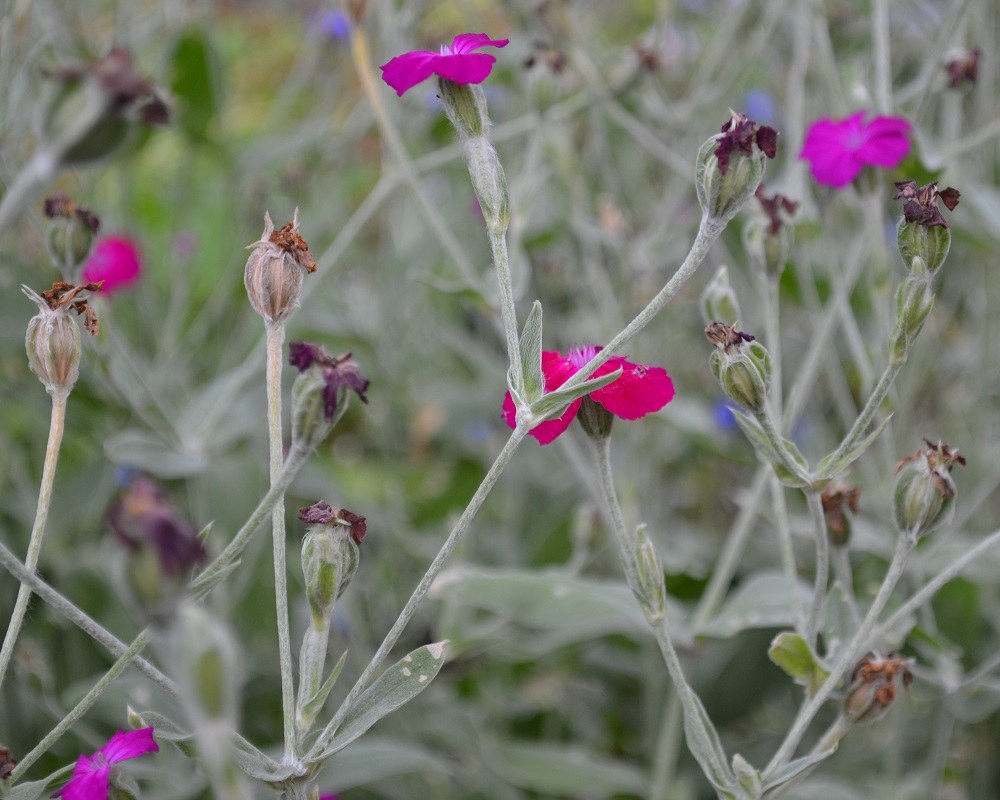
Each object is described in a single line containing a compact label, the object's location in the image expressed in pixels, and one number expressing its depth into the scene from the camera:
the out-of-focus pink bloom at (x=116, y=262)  0.64
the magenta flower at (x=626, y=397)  0.46
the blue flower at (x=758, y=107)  0.93
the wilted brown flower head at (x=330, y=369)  0.44
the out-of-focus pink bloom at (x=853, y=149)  0.51
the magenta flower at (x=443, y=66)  0.45
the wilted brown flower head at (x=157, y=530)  0.38
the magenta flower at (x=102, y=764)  0.45
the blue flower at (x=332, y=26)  0.85
